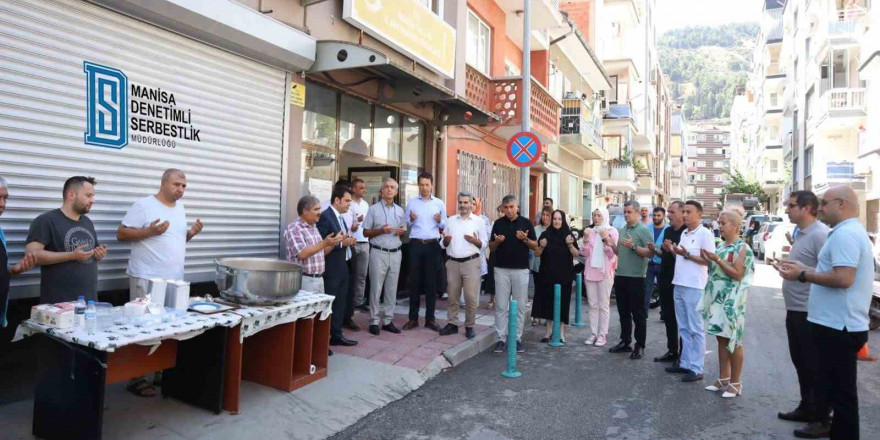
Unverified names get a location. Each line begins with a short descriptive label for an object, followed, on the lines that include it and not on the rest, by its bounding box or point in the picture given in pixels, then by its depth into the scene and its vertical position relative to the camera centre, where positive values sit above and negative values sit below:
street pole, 12.24 +3.23
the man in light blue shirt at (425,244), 7.90 -0.28
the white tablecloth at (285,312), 4.81 -0.82
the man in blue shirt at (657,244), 9.67 -0.21
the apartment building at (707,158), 143.50 +18.60
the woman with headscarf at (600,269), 8.09 -0.57
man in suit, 6.73 -0.45
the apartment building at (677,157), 92.19 +12.16
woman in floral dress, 5.69 -0.64
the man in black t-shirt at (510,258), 7.61 -0.42
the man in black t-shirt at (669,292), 7.21 -0.76
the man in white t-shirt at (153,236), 5.05 -0.18
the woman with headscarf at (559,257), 8.45 -0.42
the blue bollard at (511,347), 6.50 -1.35
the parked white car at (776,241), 20.33 -0.28
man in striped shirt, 6.12 -0.24
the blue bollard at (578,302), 9.71 -1.24
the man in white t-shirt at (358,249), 8.02 -0.38
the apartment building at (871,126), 24.58 +4.96
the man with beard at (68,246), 4.38 -0.25
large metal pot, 4.96 -0.56
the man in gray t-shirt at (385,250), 7.59 -0.36
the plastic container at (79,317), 3.95 -0.70
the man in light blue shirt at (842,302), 4.23 -0.49
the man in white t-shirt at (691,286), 6.45 -0.61
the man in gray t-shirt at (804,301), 4.99 -0.59
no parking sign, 10.51 +1.41
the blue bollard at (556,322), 8.07 -1.33
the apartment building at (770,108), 50.47 +11.72
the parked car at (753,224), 29.81 +0.50
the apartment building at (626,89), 32.78 +8.98
